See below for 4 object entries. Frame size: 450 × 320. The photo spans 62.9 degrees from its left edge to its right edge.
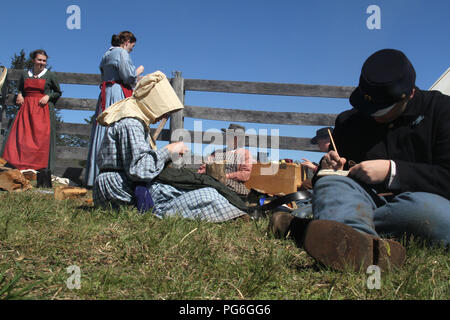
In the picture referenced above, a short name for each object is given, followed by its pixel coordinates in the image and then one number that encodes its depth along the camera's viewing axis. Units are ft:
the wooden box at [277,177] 14.75
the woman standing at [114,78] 17.16
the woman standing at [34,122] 20.58
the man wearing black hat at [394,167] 6.02
